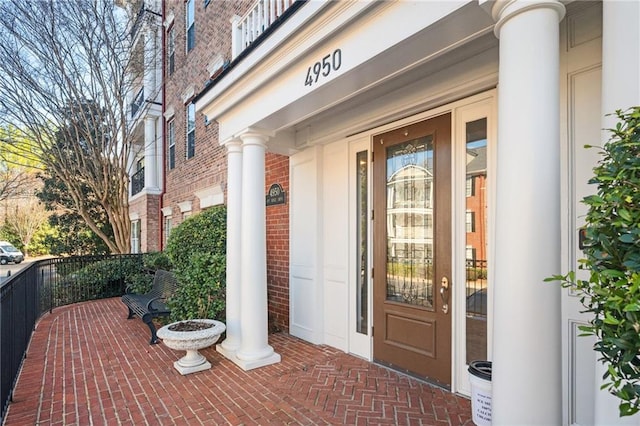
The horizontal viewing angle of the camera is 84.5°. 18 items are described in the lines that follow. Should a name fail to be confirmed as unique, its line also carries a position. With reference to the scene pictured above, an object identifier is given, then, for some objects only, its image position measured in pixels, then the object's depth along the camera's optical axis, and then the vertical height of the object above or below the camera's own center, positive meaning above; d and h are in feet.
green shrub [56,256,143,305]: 29.19 -5.91
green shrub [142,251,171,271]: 29.55 -4.38
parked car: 79.61 -9.87
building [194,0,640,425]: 5.80 +1.08
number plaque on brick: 19.58 +0.86
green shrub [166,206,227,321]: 17.71 -2.91
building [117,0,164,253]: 35.70 +12.07
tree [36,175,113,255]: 51.55 -2.18
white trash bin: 8.45 -4.53
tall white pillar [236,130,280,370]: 14.83 -1.71
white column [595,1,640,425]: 5.27 +2.11
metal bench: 18.10 -5.34
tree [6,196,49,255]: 90.04 -2.04
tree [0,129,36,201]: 54.85 +5.69
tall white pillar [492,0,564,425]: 5.73 -0.22
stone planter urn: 13.87 -5.09
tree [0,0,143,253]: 30.53 +11.37
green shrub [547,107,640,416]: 3.57 -0.51
